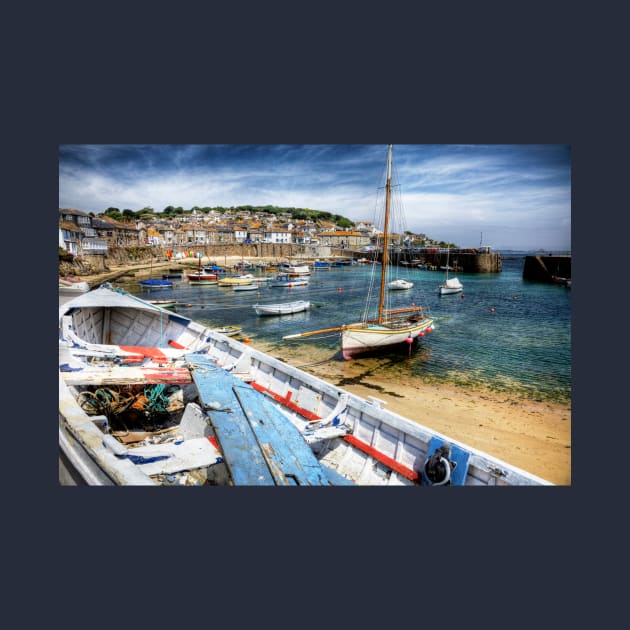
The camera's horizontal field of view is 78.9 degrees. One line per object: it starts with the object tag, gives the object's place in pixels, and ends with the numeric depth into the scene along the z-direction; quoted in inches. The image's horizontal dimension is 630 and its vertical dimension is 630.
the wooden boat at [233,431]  117.4
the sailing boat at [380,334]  346.0
